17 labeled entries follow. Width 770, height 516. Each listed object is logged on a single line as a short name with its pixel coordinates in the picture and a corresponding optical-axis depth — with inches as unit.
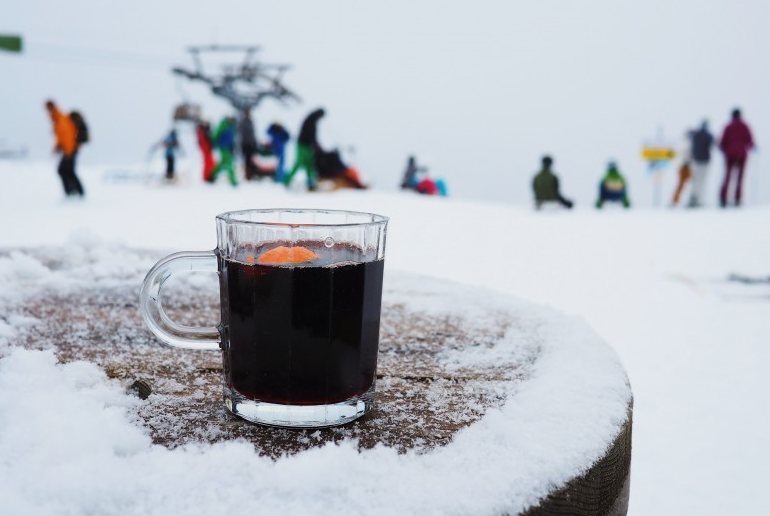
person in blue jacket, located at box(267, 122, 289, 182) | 457.1
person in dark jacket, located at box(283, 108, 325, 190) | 356.2
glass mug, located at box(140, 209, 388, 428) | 21.8
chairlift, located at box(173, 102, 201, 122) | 738.1
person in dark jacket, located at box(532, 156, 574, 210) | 354.6
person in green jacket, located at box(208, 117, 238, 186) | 405.4
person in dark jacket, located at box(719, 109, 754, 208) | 350.9
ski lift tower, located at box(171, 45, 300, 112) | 780.0
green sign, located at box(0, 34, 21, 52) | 301.1
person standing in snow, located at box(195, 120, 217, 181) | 442.6
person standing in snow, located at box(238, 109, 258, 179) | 437.7
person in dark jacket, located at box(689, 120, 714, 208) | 375.6
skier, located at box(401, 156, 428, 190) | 533.0
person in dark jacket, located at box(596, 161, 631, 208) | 417.4
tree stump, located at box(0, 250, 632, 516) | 19.7
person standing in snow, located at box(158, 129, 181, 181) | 454.9
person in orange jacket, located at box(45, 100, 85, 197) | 291.9
